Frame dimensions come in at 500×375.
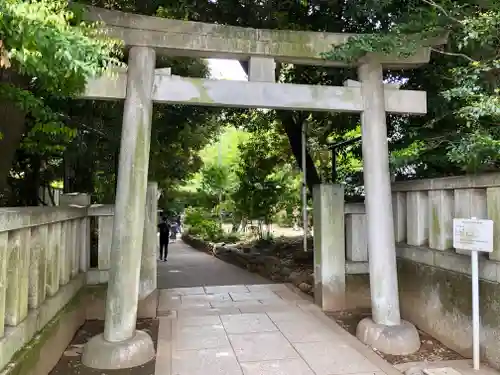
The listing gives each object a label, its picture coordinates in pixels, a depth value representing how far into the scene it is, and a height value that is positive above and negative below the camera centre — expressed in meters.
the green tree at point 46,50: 2.24 +1.02
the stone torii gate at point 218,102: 4.68 +1.48
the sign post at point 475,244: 4.05 -0.25
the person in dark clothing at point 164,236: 12.97 -0.66
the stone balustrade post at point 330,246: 6.39 -0.44
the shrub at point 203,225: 17.16 -0.42
